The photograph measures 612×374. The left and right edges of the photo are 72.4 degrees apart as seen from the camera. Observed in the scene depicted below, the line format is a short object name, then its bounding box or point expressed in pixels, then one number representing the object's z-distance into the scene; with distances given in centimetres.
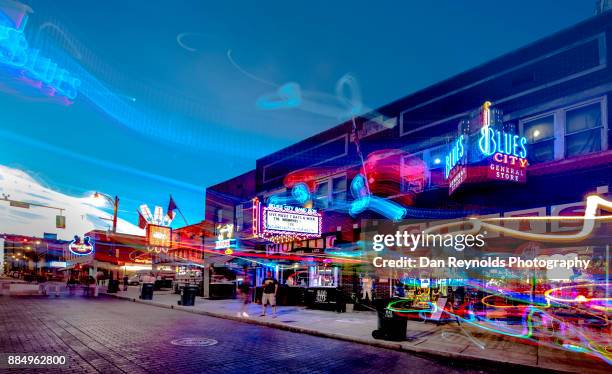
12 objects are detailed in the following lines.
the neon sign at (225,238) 2720
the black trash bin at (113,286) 3203
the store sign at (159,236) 3825
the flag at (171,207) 4317
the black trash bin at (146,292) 2547
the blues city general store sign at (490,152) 1447
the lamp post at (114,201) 3731
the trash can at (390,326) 1102
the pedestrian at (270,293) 1664
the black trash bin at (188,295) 2122
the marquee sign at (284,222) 2244
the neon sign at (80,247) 3666
